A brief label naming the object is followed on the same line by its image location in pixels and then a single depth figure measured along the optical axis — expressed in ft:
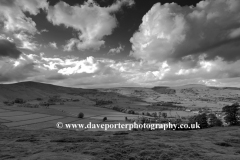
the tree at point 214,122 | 224.74
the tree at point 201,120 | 222.28
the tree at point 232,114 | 212.02
